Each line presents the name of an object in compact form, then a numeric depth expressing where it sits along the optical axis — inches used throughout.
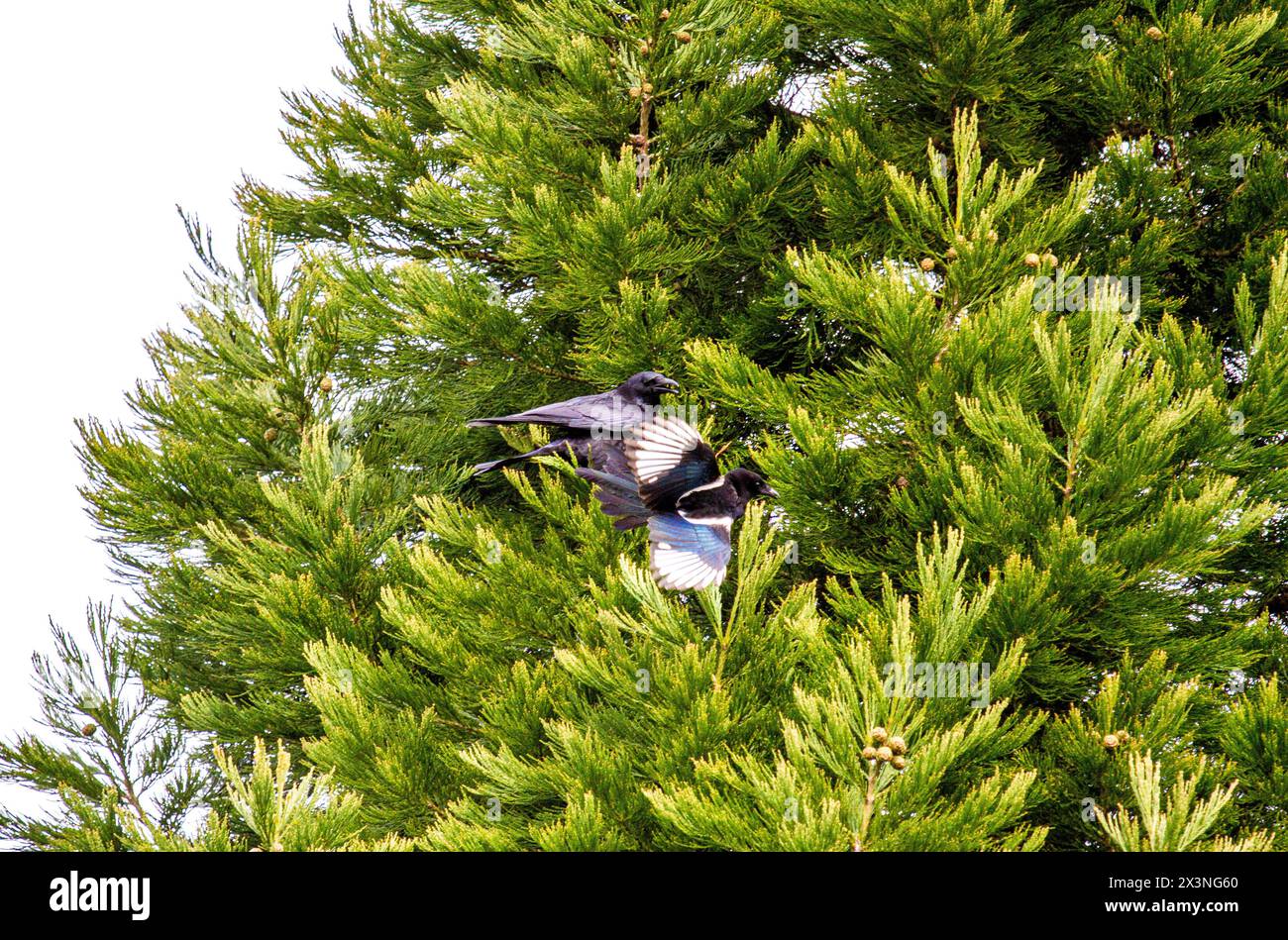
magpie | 224.5
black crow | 263.4
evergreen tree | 242.7
